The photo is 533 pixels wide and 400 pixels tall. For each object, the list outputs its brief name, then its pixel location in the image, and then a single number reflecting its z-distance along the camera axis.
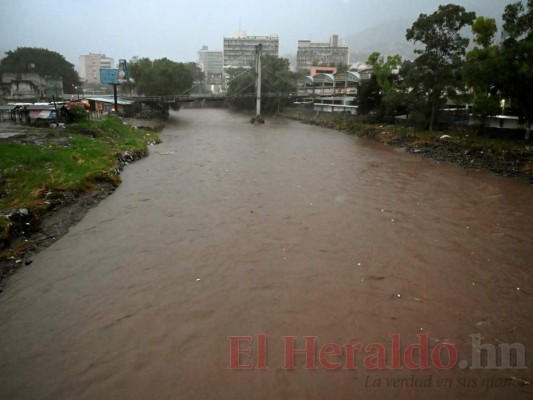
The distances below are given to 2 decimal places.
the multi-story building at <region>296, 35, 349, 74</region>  117.31
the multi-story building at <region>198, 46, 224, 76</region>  163.75
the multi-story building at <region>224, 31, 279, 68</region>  113.88
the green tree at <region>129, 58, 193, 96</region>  43.75
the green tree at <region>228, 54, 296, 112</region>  53.25
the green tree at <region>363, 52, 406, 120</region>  27.50
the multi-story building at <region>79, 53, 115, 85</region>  137.25
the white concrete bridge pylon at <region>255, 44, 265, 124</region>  44.34
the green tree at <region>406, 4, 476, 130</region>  21.06
